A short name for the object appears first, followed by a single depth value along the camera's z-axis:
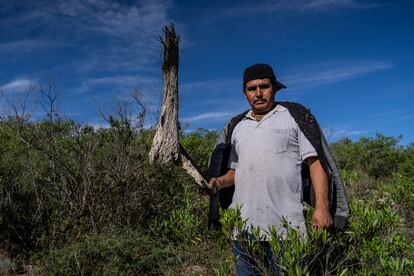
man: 2.55
